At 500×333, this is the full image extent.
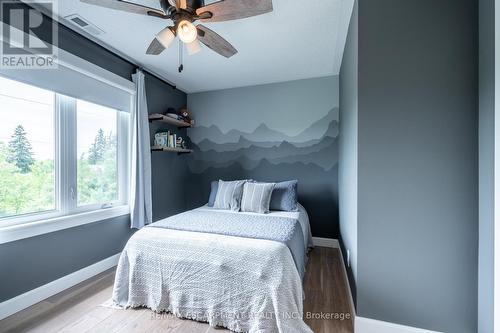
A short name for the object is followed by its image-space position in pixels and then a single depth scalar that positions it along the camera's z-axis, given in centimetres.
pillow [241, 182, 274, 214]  266
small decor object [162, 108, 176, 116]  329
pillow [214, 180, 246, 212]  280
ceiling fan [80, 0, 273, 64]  136
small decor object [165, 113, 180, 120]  314
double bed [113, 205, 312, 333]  148
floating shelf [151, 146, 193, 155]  297
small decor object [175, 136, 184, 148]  339
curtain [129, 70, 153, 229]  267
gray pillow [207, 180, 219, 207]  306
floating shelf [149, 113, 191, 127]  294
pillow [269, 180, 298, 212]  277
